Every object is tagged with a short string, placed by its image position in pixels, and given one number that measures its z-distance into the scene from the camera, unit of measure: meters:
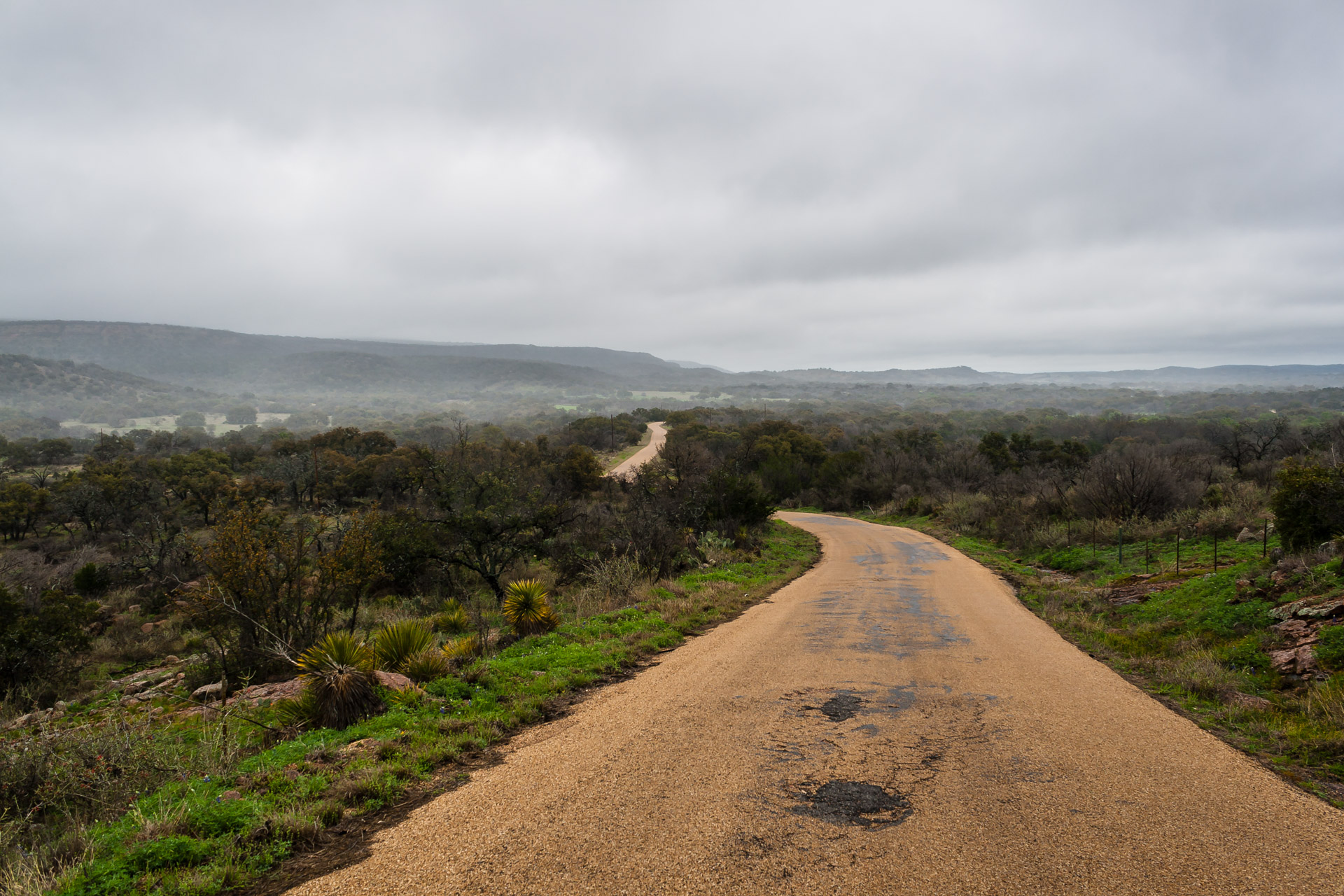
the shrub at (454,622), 13.68
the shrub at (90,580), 21.27
